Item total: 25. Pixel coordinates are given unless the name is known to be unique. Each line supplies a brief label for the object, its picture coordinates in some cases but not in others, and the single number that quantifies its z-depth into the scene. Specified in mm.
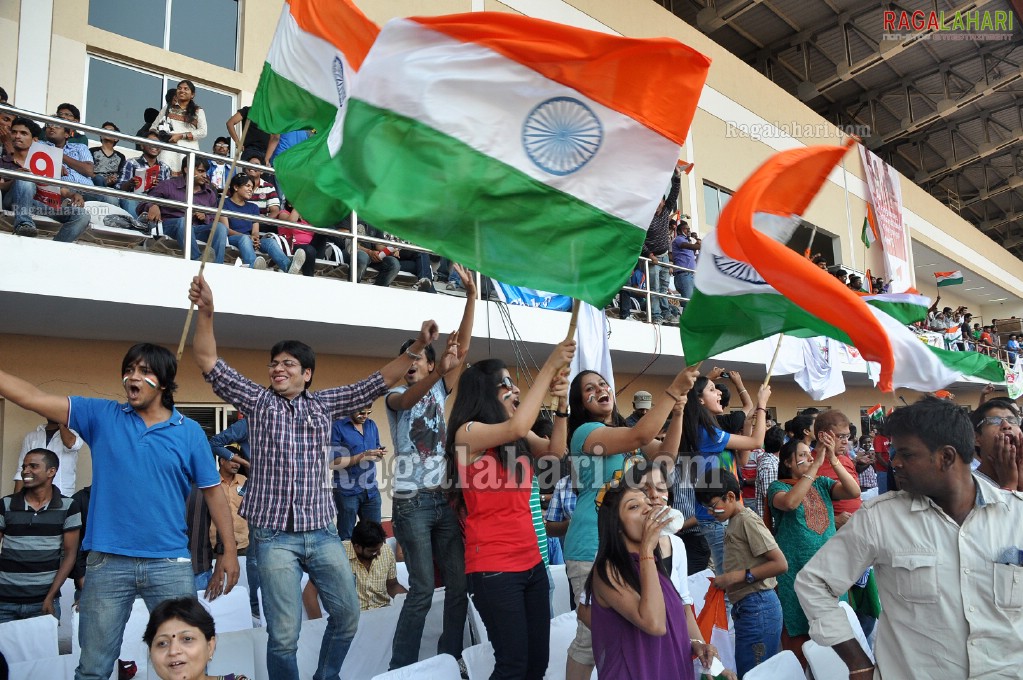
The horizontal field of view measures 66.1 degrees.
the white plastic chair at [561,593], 4945
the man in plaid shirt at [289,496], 3354
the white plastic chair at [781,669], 3055
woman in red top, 3127
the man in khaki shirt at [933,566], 2336
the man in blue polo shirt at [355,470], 5832
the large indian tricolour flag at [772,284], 3143
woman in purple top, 2809
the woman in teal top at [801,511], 4141
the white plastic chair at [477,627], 4137
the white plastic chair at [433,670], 2900
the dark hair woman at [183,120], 8164
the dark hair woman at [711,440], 4680
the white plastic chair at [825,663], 3219
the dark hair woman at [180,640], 2766
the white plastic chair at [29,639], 3771
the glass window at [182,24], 8664
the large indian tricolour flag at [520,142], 3352
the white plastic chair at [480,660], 3246
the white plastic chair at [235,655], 3543
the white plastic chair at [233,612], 4492
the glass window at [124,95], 8500
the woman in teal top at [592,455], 3354
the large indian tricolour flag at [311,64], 3939
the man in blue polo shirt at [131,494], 3084
